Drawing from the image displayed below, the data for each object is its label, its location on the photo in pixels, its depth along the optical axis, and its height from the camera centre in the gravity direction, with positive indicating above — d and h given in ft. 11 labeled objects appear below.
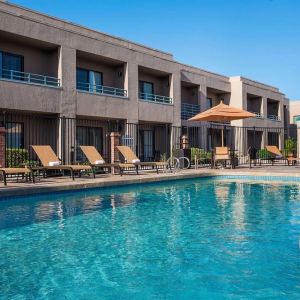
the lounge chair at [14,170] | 32.58 -1.78
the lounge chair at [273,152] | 67.90 -0.54
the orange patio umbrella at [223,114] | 54.74 +5.00
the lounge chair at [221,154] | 55.16 -0.70
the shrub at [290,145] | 98.15 +1.02
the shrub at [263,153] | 84.28 -0.99
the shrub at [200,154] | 71.20 -0.90
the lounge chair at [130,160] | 47.42 -1.31
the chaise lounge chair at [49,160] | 38.52 -1.09
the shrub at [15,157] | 47.94 -0.88
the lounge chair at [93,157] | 43.69 -0.86
